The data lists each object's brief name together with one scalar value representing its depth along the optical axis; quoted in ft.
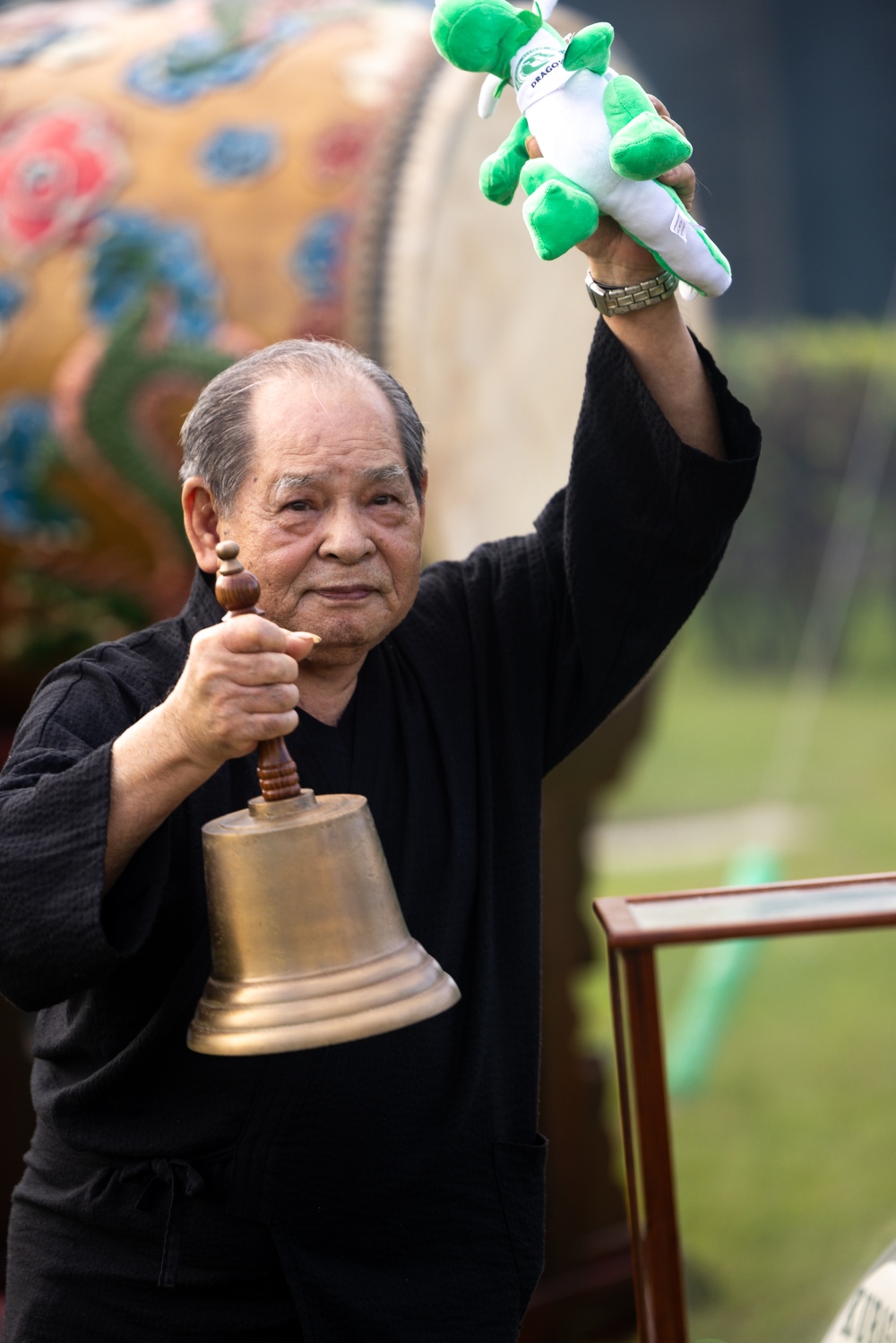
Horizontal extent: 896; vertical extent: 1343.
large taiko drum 16.20
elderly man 13.71
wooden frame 13.43
